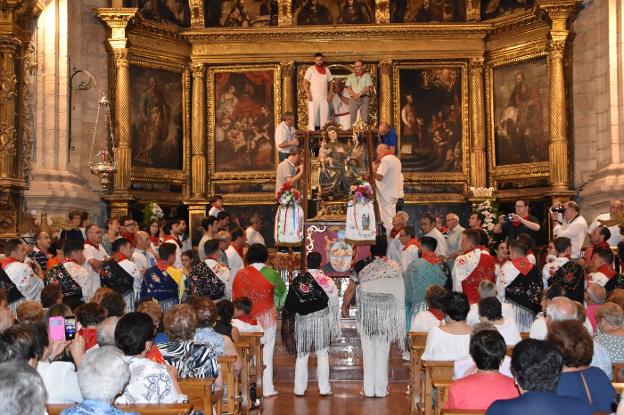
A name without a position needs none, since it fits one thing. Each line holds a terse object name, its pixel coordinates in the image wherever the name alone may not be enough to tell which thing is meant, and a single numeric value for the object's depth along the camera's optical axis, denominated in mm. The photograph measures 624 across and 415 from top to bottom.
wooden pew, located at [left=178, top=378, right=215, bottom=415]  6977
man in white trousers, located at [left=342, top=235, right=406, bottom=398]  11656
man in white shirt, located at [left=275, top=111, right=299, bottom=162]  19094
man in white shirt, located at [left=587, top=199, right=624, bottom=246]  15602
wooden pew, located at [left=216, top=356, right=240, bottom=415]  8352
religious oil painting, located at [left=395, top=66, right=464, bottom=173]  23859
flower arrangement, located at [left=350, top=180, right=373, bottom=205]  15281
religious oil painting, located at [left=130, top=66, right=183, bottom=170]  22766
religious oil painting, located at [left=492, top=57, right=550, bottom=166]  22703
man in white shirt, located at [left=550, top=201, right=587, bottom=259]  14922
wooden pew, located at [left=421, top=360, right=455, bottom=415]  7276
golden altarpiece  23047
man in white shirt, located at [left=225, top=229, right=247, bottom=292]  14312
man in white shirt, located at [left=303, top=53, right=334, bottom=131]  21656
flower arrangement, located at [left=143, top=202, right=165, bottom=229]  21150
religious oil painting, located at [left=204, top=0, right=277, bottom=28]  24500
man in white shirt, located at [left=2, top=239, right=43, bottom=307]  11281
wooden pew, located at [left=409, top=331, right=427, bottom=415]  9938
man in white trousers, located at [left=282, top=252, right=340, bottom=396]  11445
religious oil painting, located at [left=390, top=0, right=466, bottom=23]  24203
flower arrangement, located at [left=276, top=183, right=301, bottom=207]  15578
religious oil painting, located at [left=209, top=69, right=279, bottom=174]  23984
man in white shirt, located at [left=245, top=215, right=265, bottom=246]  17312
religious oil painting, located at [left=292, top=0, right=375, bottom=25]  24578
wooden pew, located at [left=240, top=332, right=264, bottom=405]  10344
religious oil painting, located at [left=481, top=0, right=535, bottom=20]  23406
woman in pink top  6027
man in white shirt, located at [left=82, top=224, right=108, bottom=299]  12781
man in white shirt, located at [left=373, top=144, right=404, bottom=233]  17109
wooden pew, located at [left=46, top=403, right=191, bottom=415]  5805
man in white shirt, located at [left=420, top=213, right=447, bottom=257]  15109
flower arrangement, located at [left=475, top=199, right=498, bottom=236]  20828
